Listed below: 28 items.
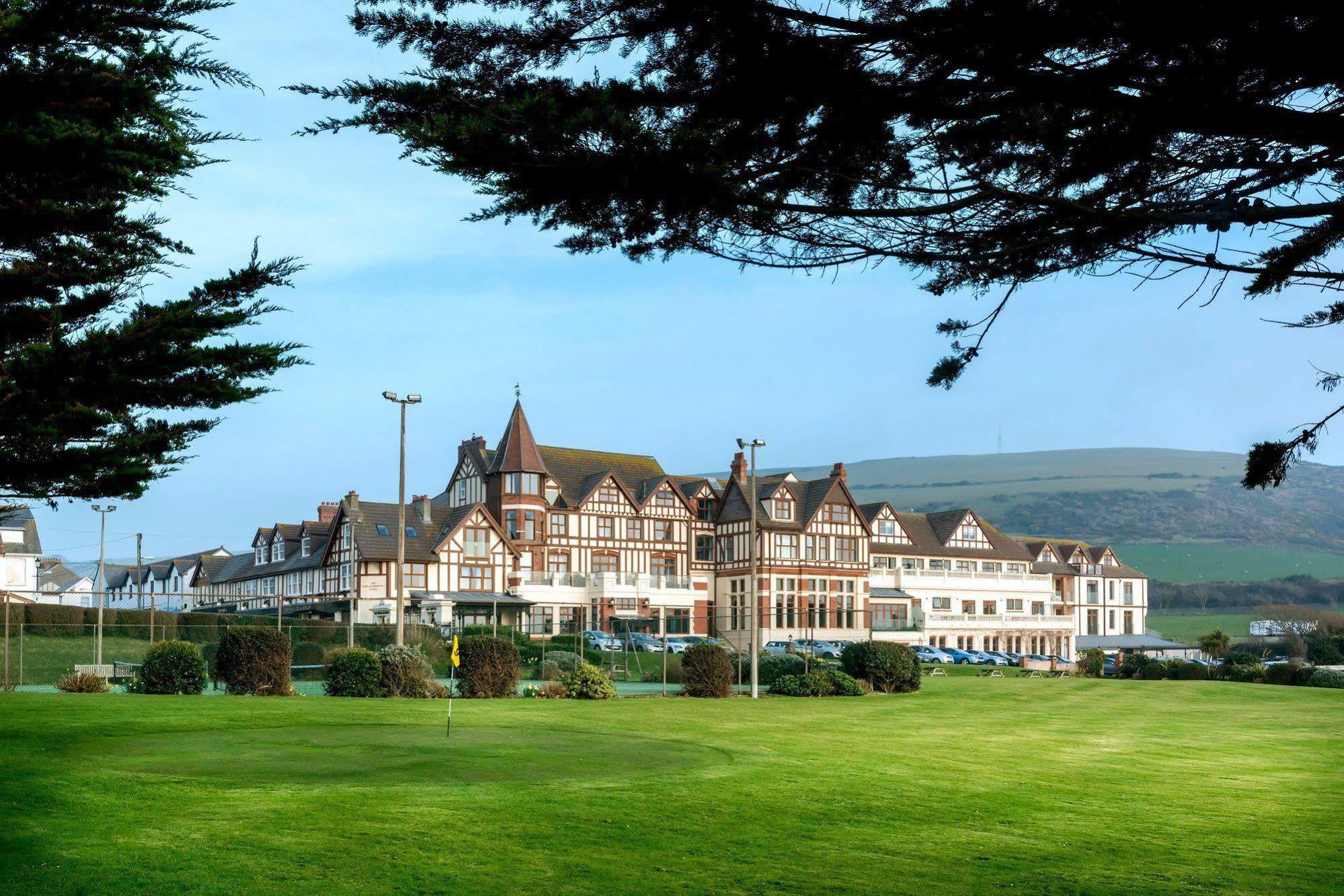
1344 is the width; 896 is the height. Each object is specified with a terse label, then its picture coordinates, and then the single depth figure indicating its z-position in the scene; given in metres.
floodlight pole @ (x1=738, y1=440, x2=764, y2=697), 32.38
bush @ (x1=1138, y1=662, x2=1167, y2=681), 46.56
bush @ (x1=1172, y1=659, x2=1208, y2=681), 46.31
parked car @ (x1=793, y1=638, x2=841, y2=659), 50.43
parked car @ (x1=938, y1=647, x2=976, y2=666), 65.44
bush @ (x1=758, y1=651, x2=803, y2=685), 36.72
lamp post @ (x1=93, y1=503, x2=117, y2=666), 54.50
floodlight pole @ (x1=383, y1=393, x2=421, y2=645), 35.40
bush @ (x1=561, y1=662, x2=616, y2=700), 29.72
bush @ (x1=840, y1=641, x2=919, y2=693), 35.88
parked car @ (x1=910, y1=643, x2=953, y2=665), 64.19
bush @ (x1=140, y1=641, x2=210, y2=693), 27.61
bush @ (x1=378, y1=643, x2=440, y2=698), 28.88
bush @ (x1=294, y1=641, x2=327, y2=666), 38.78
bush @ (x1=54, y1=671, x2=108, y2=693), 27.55
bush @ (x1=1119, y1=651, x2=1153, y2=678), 47.84
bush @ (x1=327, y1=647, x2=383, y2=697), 28.58
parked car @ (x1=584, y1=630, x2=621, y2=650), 56.97
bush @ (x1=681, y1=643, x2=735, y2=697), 32.22
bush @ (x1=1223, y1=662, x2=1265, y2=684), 44.25
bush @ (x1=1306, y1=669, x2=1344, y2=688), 41.06
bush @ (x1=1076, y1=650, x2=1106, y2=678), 49.41
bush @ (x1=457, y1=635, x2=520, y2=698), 29.61
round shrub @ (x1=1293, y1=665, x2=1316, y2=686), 41.69
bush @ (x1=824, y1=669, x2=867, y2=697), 34.09
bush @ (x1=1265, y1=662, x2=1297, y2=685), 42.38
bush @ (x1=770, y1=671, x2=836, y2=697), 33.25
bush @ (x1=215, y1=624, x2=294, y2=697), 28.05
